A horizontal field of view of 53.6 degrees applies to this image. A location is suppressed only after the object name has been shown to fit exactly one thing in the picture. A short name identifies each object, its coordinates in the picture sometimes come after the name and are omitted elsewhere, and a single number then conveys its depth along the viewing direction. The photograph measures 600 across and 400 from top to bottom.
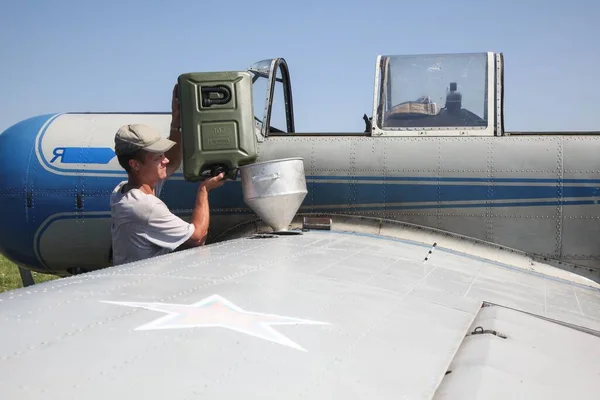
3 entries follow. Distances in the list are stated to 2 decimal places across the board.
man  3.63
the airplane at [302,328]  1.56
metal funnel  4.71
